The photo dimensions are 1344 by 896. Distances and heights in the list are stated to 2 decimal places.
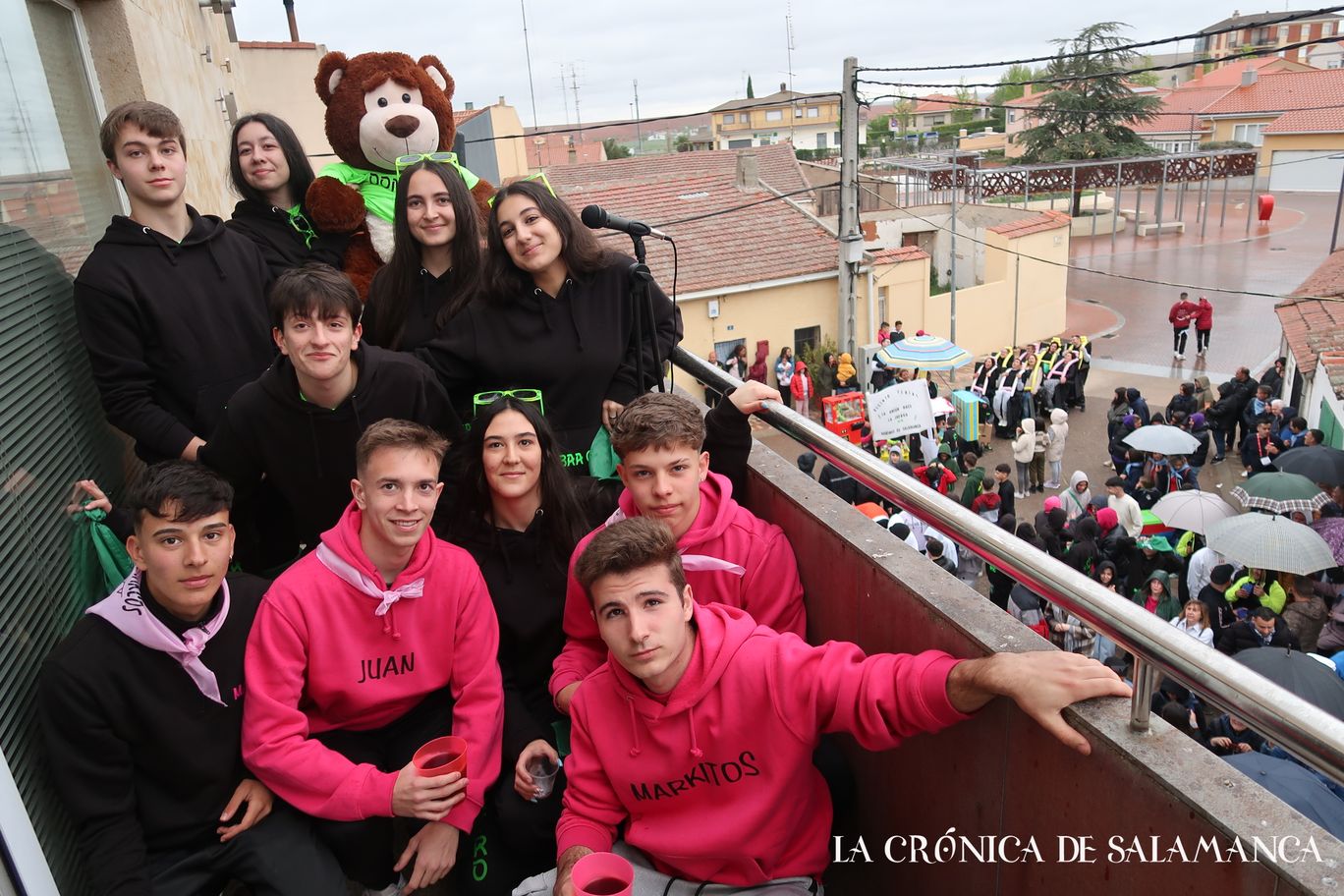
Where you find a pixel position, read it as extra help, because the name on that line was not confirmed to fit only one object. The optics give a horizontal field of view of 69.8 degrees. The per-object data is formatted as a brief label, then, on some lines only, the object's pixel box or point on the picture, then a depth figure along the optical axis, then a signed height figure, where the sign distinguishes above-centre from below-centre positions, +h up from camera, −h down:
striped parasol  15.44 -3.83
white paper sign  11.52 -3.41
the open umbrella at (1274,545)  7.91 -3.70
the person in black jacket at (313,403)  2.84 -0.73
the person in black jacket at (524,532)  2.93 -1.16
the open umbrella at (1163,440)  11.54 -4.07
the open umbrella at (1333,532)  8.65 -3.99
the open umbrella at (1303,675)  5.30 -3.21
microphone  3.24 -0.29
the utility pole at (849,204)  14.09 -1.36
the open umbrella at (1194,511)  9.54 -4.06
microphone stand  3.39 -0.63
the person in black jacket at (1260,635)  6.88 -3.77
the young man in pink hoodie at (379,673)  2.45 -1.33
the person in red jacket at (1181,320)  21.17 -4.91
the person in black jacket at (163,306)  3.03 -0.43
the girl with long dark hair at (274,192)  4.02 -0.14
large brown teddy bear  4.52 +0.12
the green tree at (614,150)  62.38 -1.20
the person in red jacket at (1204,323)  21.06 -5.02
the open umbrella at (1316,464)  10.09 -3.93
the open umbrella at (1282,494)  9.43 -3.89
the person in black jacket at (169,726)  2.23 -1.27
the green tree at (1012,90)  92.12 +0.98
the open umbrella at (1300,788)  3.75 -2.70
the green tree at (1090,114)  42.28 -0.90
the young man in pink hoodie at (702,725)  2.17 -1.33
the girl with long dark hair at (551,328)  3.42 -0.66
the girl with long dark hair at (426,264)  3.63 -0.43
